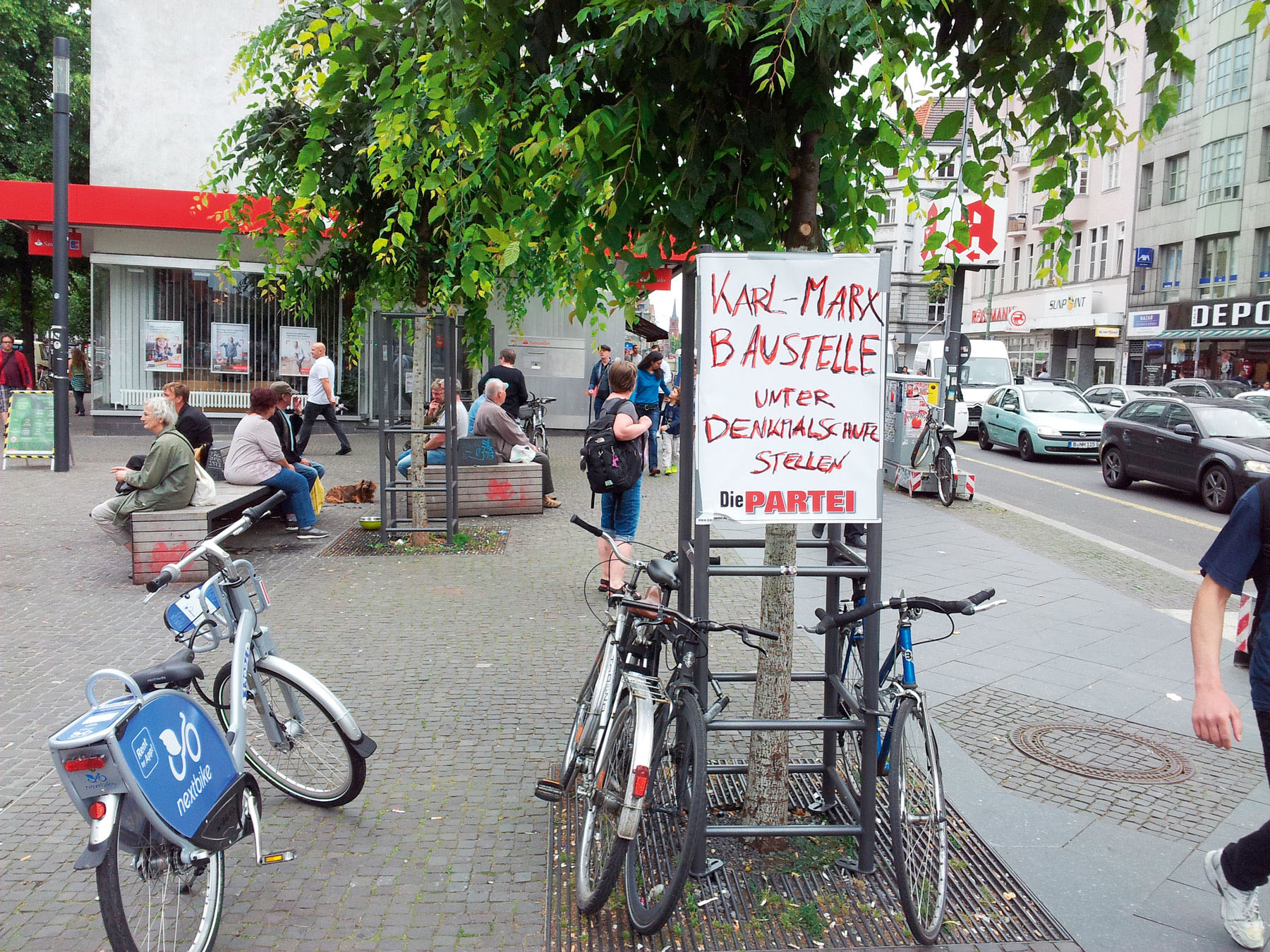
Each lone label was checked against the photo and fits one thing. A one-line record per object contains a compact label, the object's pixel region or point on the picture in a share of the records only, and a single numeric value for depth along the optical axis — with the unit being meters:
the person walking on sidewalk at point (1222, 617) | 2.96
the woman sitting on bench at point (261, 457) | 9.61
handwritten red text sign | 3.46
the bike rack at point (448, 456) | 9.39
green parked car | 19.64
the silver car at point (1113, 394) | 24.77
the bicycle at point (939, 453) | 13.47
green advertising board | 14.45
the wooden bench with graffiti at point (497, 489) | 11.56
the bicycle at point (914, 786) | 3.29
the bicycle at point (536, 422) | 16.20
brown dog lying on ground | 12.45
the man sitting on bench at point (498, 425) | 11.55
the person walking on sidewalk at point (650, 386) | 13.90
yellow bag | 10.73
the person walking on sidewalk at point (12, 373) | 18.70
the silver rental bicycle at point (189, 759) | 2.84
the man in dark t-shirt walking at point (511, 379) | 13.91
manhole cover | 4.75
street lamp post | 13.91
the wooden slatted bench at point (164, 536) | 8.04
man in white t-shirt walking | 15.57
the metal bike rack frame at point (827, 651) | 3.55
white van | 26.56
